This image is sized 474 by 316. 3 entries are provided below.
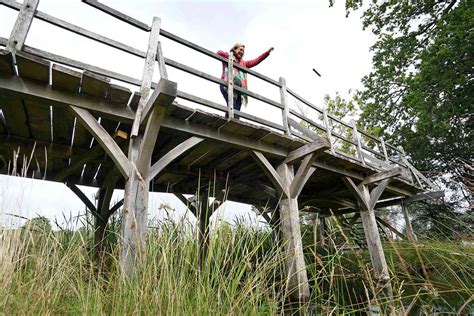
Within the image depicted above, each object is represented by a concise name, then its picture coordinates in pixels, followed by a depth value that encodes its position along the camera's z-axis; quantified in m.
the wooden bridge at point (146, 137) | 2.70
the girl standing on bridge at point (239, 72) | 5.03
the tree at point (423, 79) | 9.10
